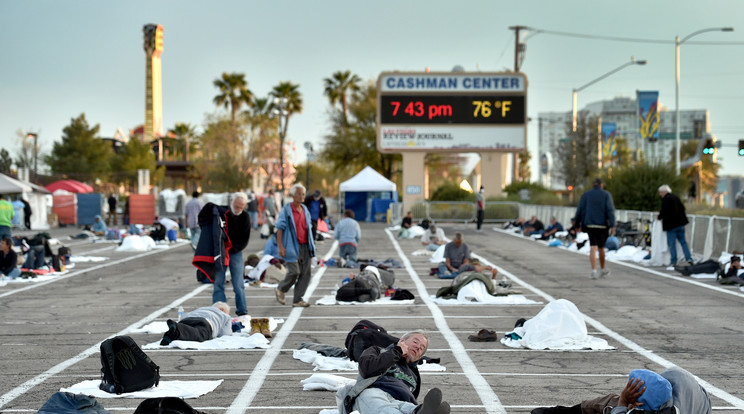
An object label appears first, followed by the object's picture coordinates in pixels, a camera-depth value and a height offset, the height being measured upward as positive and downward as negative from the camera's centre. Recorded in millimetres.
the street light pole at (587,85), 50662 +6342
